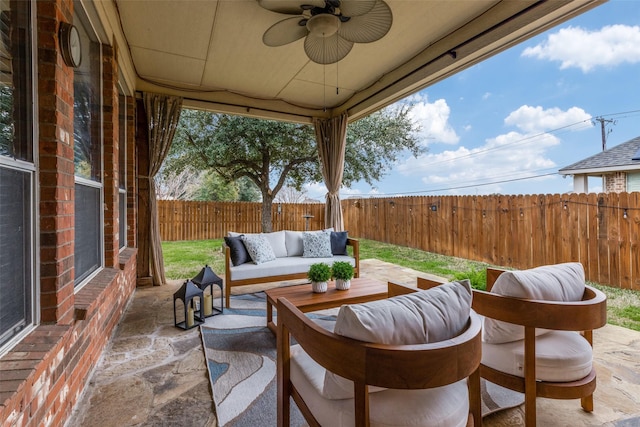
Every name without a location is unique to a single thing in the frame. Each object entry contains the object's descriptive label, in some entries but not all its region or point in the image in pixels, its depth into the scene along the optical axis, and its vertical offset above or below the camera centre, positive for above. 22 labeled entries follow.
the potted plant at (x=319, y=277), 2.66 -0.56
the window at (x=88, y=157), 1.95 +0.46
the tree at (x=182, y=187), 14.06 +1.51
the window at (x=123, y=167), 3.37 +0.61
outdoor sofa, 3.38 -0.51
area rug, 1.57 -1.03
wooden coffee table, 2.42 -0.71
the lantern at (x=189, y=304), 2.59 -0.79
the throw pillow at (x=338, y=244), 4.23 -0.42
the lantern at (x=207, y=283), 2.79 -0.63
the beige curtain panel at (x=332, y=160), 5.16 +0.97
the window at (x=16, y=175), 1.11 +0.18
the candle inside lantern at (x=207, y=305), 2.94 -0.88
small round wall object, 1.42 +0.88
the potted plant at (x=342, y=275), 2.74 -0.56
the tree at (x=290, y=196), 13.53 +0.92
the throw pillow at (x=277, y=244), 4.05 -0.39
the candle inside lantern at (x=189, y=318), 2.68 -0.91
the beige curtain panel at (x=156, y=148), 4.00 +0.97
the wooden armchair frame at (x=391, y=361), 0.86 -0.45
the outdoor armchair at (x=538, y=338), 1.30 -0.63
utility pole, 11.29 +3.32
